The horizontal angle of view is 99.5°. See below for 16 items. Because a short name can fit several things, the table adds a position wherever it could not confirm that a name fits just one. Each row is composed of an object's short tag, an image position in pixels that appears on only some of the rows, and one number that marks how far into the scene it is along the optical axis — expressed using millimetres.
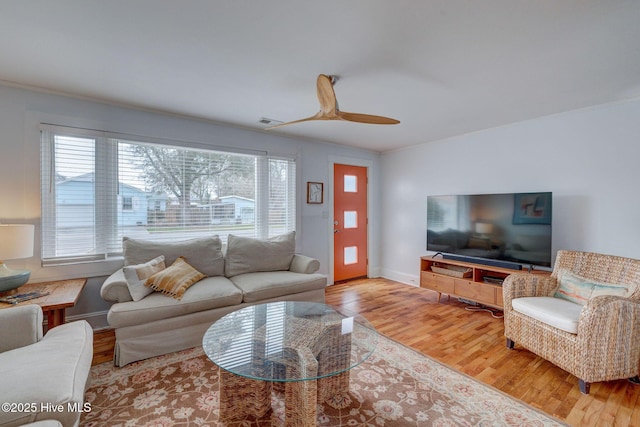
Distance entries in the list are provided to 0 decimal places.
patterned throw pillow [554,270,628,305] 2113
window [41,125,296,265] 2650
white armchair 1089
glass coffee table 1418
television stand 3156
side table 2012
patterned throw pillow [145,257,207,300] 2416
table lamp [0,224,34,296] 2064
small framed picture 4215
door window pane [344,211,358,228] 4727
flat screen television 2947
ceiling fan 1942
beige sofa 2209
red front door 4617
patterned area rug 1627
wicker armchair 1861
